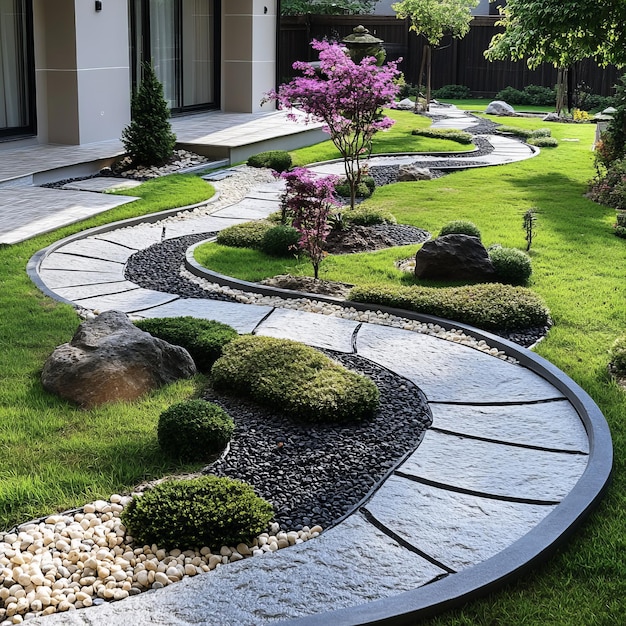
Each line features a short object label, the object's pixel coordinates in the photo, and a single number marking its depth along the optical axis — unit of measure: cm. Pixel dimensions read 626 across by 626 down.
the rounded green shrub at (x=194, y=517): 346
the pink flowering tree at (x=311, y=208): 736
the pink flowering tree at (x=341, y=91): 923
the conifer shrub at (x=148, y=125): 1207
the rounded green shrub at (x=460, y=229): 828
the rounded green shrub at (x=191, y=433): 418
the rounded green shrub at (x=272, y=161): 1321
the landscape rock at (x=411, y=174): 1296
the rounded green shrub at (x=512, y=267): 734
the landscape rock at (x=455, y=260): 739
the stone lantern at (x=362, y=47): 2089
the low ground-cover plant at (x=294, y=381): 468
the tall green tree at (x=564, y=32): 1018
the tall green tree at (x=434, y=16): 2111
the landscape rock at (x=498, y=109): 2286
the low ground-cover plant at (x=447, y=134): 1692
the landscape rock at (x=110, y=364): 479
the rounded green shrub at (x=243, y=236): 866
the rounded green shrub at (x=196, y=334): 543
